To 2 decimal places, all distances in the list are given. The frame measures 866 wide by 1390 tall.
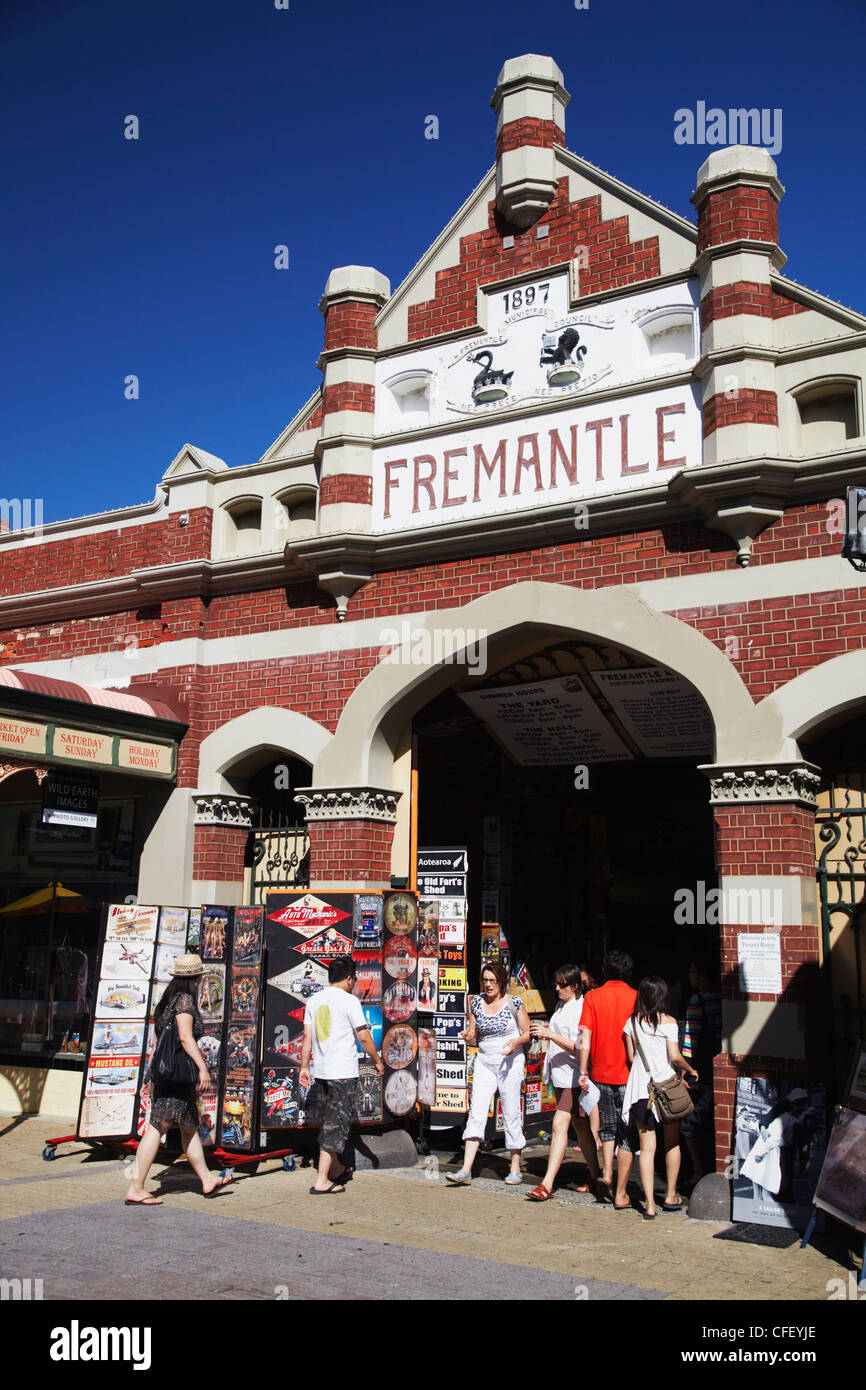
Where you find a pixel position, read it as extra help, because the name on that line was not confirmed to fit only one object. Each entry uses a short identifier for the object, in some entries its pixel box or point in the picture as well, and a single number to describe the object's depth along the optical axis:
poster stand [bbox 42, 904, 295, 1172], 9.25
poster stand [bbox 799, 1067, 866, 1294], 6.90
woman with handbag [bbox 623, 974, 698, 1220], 8.02
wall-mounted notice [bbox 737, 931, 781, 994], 8.62
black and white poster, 7.80
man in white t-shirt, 8.38
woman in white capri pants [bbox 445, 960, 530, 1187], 8.91
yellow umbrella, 12.70
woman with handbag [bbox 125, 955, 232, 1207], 7.94
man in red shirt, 8.33
